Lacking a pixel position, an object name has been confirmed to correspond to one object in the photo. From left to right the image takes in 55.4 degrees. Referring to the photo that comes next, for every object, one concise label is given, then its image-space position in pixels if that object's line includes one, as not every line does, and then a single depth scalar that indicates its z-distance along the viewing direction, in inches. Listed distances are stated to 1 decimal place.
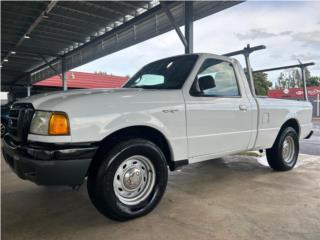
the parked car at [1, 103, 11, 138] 464.7
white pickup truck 109.6
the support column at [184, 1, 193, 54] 331.3
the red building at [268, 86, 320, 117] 1043.9
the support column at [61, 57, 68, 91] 701.2
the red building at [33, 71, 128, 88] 1097.4
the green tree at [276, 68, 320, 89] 1735.9
